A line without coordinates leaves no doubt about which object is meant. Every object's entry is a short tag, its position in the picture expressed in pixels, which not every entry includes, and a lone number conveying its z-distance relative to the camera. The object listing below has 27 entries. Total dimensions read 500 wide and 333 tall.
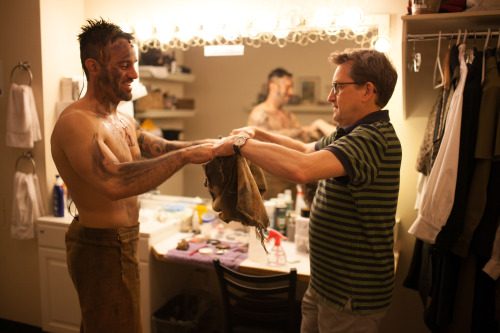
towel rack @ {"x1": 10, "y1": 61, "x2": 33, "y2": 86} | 2.86
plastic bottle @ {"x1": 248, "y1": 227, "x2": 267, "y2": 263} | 2.39
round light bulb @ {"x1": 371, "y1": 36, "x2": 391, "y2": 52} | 2.40
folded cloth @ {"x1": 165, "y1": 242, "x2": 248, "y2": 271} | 2.38
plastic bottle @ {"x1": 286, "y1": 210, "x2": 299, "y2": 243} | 2.69
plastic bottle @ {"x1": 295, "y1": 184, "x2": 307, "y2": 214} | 2.78
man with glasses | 1.53
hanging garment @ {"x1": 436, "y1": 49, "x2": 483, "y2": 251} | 1.85
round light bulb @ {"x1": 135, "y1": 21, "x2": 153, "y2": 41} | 2.97
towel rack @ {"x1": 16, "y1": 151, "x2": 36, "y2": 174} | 2.95
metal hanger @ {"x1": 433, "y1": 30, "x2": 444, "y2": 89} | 2.26
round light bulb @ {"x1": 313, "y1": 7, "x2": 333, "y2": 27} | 2.53
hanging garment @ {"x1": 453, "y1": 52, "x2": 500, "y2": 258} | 1.80
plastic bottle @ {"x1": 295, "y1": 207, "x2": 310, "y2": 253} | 2.47
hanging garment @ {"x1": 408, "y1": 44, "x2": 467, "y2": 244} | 1.84
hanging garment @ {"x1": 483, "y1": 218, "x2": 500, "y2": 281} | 1.79
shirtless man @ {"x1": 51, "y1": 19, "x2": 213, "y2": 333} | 1.71
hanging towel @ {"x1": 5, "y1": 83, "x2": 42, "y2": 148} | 2.79
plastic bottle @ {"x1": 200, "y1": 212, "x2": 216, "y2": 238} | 2.85
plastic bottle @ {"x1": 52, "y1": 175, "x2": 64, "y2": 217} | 2.86
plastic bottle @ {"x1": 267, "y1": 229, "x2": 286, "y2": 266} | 2.34
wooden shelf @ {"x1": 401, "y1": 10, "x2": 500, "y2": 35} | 1.90
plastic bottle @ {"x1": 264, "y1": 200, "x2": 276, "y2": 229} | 2.74
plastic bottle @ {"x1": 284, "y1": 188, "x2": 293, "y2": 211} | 2.81
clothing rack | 1.99
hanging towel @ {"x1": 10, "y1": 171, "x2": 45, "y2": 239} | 2.87
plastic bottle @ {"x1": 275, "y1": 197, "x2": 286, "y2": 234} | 2.70
